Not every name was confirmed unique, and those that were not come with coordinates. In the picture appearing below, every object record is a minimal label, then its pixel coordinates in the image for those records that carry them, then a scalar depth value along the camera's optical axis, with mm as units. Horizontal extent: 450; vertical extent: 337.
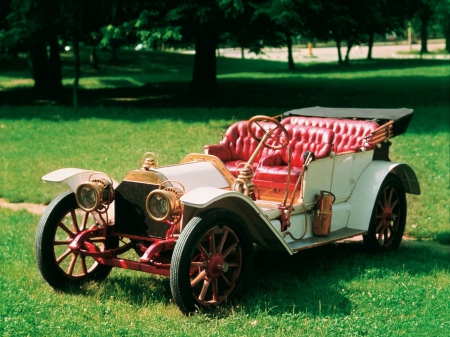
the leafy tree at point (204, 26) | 19152
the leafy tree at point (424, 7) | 23781
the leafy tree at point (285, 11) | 18156
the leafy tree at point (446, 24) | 44916
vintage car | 6074
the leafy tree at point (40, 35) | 20311
